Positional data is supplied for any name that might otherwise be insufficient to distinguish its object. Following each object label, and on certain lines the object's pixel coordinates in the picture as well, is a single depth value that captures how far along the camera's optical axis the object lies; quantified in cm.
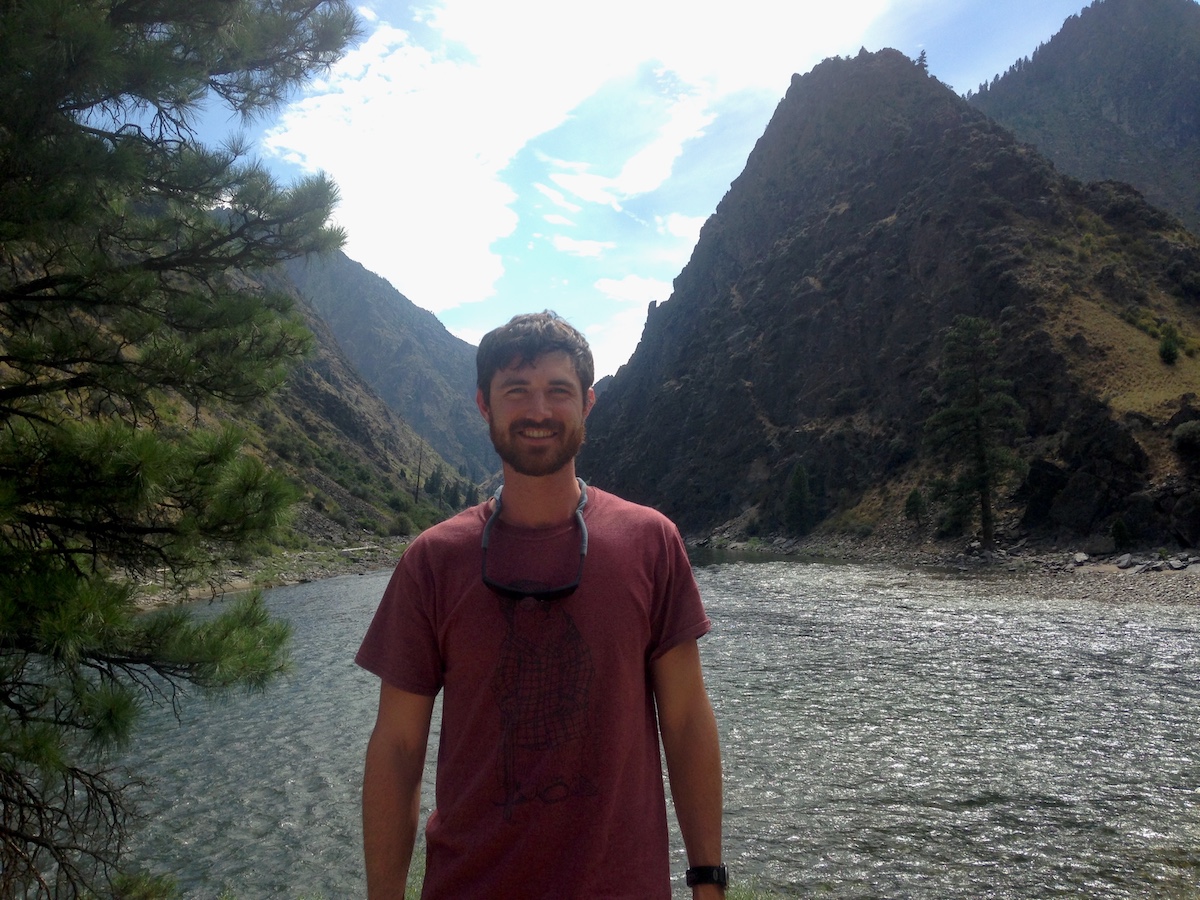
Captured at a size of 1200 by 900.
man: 250
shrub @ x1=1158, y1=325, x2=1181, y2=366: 4372
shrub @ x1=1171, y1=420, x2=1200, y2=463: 3394
